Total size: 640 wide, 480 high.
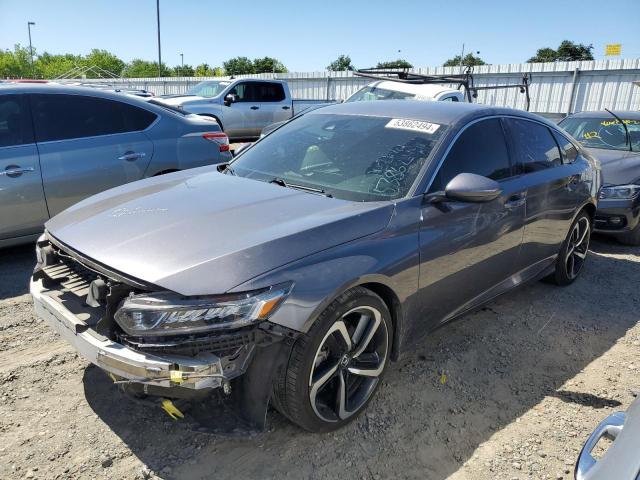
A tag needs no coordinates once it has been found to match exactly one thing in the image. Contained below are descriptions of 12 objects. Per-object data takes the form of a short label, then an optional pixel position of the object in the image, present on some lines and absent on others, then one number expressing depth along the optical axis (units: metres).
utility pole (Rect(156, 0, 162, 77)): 41.06
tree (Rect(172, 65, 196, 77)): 79.06
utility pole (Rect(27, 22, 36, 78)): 60.66
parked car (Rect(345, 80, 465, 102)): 9.34
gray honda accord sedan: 2.13
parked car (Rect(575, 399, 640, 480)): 1.38
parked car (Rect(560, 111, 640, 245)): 5.99
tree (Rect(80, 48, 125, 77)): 68.87
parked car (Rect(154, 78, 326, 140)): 13.48
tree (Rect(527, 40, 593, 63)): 75.31
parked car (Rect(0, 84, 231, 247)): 4.56
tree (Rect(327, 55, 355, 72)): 90.30
